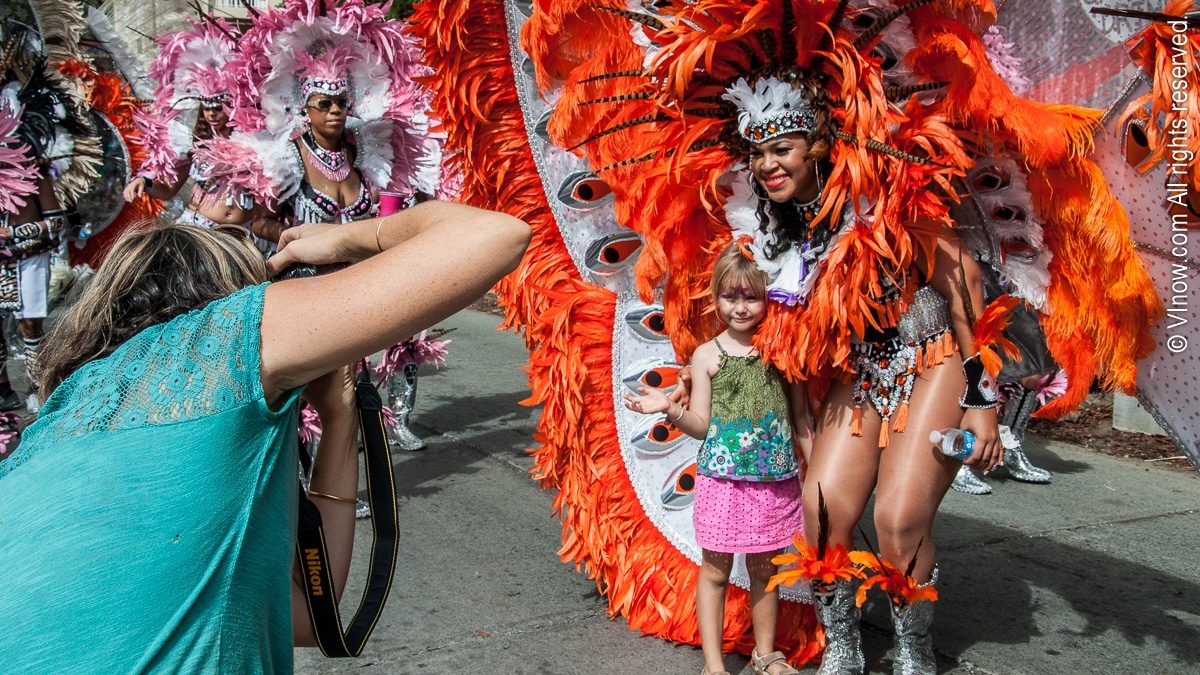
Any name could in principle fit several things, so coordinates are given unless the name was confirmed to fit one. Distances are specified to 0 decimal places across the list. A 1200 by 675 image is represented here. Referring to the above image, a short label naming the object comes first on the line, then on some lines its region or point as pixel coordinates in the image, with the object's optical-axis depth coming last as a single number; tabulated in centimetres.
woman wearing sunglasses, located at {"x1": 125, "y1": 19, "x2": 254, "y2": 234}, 609
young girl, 298
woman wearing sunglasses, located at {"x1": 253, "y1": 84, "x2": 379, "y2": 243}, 473
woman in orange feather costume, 266
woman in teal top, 120
